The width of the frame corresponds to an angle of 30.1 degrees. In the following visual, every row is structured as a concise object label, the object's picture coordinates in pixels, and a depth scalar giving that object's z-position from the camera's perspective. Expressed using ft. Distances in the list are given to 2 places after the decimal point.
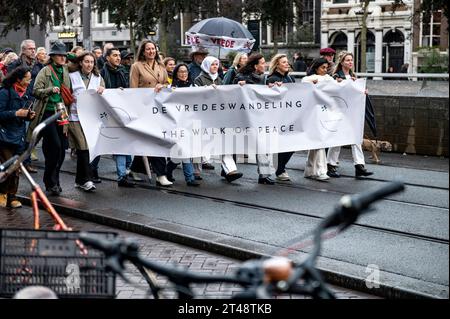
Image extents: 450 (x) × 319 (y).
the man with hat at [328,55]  43.06
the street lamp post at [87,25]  81.56
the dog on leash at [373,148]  44.73
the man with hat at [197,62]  43.61
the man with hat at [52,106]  34.73
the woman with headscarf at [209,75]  39.58
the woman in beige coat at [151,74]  37.37
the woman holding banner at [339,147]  39.52
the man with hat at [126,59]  45.65
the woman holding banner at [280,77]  38.09
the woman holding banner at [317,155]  38.99
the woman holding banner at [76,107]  35.96
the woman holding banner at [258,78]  37.96
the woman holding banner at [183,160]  37.73
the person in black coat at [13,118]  32.71
